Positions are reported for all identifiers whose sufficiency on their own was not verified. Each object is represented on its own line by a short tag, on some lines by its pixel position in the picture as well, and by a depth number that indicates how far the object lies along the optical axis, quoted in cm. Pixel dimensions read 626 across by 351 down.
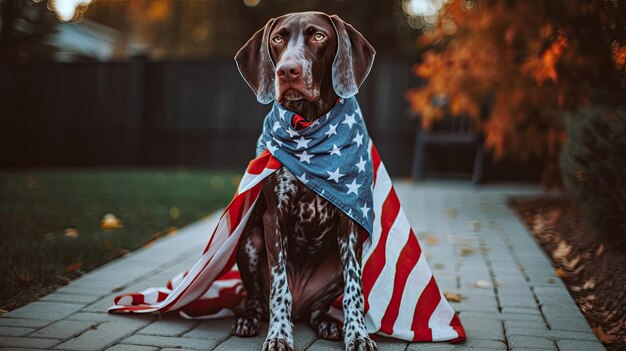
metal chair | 934
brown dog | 283
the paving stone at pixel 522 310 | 349
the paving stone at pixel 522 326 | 320
